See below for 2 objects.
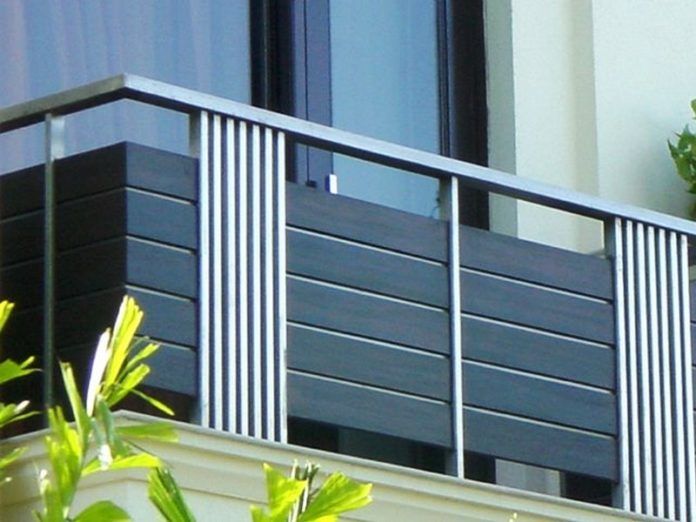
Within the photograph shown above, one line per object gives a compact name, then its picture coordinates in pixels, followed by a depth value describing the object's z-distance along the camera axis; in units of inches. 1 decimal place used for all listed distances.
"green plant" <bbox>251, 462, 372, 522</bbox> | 323.9
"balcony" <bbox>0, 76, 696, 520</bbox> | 531.8
